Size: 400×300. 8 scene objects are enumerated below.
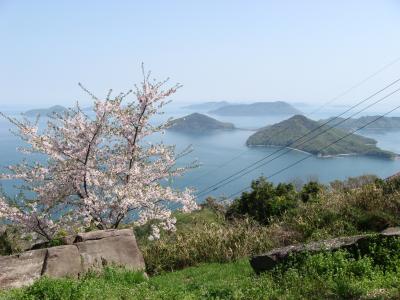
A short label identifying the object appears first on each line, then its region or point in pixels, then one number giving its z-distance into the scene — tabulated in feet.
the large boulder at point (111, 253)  36.83
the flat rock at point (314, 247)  28.86
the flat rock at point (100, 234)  38.92
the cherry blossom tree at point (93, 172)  45.19
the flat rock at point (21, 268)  32.73
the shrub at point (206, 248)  43.91
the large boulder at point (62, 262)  34.09
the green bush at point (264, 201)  74.02
